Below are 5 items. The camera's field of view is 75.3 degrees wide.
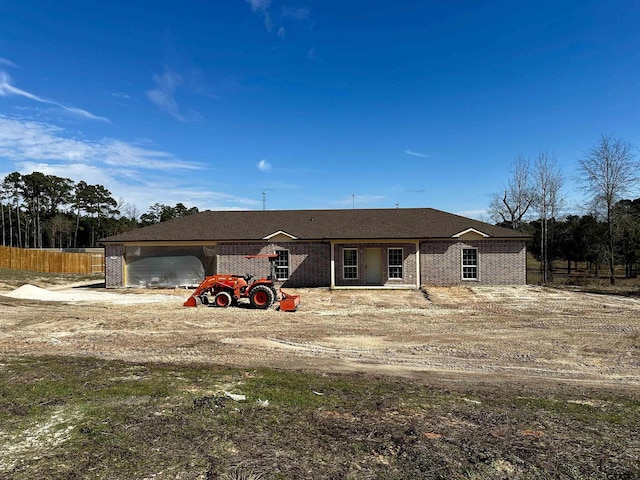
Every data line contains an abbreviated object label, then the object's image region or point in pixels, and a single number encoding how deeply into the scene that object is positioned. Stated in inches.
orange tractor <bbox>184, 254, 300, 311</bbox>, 573.7
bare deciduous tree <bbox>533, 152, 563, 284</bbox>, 1202.6
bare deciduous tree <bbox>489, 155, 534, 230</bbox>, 1435.8
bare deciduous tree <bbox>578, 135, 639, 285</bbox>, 1034.7
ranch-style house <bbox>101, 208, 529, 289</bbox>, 877.2
